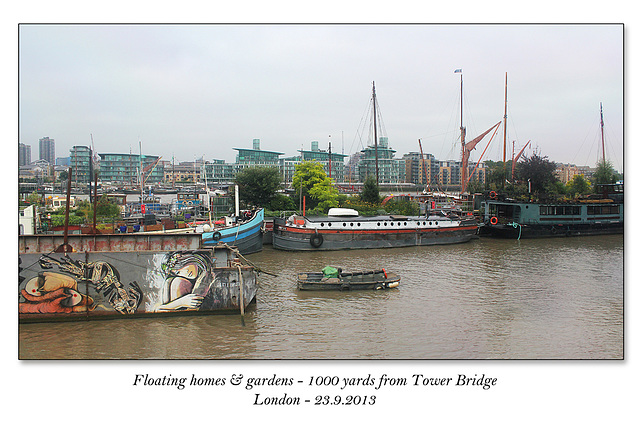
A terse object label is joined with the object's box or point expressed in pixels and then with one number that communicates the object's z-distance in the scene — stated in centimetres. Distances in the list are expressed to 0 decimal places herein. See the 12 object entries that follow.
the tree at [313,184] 4403
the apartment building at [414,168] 15250
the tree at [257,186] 4228
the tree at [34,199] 3931
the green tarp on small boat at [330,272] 1855
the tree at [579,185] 5557
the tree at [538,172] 4909
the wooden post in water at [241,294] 1364
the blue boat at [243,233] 2477
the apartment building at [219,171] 12210
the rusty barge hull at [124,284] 1323
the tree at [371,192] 4334
